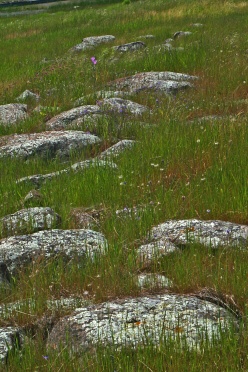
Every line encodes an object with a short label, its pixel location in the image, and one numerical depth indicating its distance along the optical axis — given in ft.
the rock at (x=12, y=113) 69.96
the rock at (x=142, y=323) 23.30
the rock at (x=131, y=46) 108.68
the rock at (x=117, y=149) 50.78
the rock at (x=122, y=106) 64.39
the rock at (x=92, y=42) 120.37
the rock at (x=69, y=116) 65.00
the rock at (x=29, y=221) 37.24
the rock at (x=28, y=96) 80.64
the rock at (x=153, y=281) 28.58
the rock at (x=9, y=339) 23.93
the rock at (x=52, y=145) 55.83
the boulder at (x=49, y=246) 32.17
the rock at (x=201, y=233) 31.94
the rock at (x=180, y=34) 113.19
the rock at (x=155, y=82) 73.77
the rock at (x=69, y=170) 47.03
